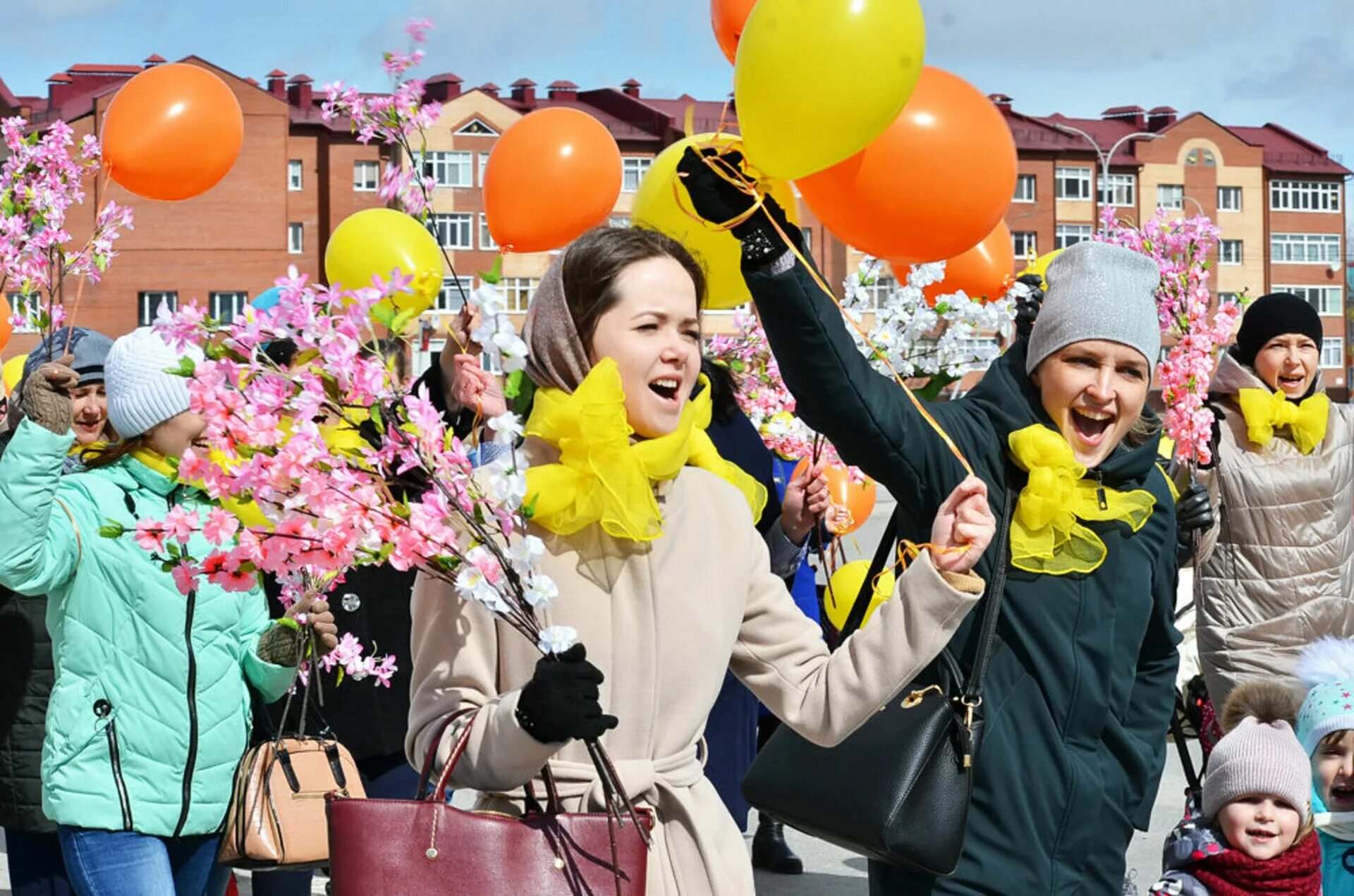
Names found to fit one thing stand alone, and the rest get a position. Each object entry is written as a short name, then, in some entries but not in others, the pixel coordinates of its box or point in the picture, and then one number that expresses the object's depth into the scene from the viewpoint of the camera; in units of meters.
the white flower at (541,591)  2.67
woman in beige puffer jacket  7.30
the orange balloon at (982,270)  6.82
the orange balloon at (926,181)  4.02
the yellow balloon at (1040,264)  7.03
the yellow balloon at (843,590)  6.47
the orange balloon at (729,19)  5.33
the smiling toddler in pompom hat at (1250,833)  5.08
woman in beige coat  2.91
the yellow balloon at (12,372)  11.60
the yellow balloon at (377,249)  7.07
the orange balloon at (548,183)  6.57
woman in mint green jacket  4.25
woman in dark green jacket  3.48
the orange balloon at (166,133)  7.48
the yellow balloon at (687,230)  5.67
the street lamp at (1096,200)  73.53
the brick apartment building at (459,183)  62.94
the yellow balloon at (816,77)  3.46
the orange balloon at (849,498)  8.27
